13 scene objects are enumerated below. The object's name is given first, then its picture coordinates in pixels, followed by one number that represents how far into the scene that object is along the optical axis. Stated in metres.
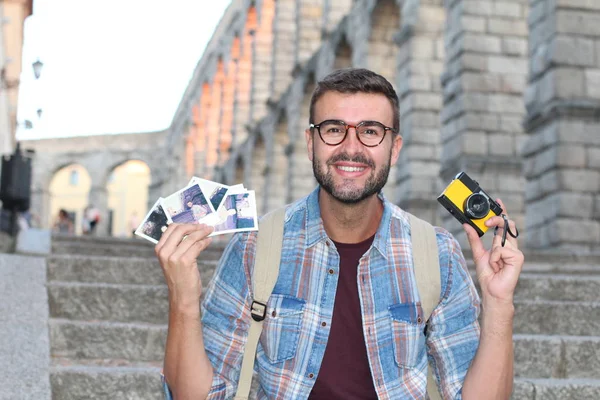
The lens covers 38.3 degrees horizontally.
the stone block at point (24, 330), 3.48
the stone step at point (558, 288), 5.66
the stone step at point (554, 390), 3.88
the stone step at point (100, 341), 4.52
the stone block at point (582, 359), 4.41
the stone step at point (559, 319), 4.96
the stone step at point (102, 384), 3.78
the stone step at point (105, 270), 5.92
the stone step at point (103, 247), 8.38
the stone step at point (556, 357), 4.38
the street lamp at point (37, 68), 17.38
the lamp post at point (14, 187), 9.70
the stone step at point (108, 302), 5.09
